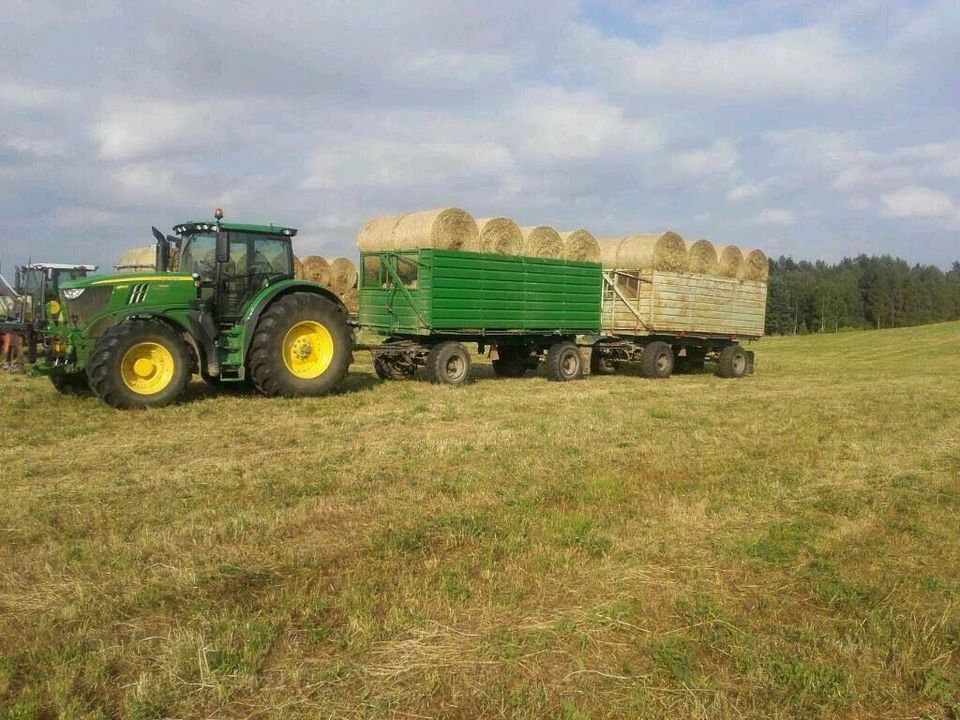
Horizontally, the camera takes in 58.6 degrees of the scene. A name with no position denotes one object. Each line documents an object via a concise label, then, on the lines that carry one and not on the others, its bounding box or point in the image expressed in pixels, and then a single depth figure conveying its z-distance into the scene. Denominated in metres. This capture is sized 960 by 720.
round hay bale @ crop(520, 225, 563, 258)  15.11
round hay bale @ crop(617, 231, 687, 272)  16.45
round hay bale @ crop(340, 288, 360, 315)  23.09
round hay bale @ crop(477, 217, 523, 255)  14.42
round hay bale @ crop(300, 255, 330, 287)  22.94
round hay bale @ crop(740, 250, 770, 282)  18.70
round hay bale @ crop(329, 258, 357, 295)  23.28
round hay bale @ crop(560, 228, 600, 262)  15.99
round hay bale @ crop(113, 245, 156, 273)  23.72
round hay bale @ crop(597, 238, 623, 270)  16.86
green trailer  13.12
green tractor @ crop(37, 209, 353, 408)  9.76
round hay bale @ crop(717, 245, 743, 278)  18.05
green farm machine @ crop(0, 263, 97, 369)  11.62
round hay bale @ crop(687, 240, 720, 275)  17.33
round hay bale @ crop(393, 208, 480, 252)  13.88
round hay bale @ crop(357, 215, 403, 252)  14.54
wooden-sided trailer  16.16
